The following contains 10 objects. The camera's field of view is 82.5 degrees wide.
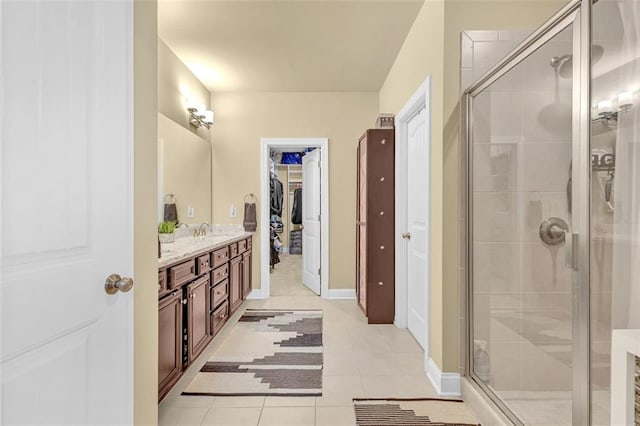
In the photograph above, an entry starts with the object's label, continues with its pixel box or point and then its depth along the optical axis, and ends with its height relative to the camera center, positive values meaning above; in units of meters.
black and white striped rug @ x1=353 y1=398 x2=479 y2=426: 1.98 -1.15
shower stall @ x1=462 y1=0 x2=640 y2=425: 1.33 -0.02
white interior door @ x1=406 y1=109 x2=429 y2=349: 3.03 -0.12
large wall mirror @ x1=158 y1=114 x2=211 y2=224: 3.45 +0.44
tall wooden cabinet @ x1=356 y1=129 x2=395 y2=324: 3.64 -0.16
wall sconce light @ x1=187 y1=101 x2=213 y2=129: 4.06 +1.09
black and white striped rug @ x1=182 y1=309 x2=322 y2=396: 2.34 -1.14
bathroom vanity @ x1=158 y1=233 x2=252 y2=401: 2.03 -0.62
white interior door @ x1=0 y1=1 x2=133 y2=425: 0.85 +0.00
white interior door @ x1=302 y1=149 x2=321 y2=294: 4.90 -0.14
